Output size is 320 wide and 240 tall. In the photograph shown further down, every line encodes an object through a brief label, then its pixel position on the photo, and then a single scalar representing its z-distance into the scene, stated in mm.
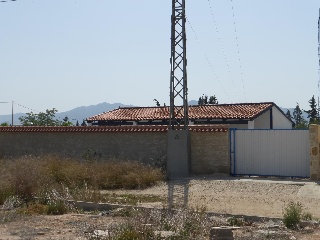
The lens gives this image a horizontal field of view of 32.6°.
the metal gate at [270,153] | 22750
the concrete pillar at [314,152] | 21859
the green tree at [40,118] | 56025
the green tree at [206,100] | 66681
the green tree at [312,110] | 63219
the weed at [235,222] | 12518
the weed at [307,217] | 12814
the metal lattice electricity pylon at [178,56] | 23266
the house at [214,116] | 33906
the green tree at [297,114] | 77662
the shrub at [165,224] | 10258
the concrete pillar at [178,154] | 23688
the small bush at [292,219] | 12070
